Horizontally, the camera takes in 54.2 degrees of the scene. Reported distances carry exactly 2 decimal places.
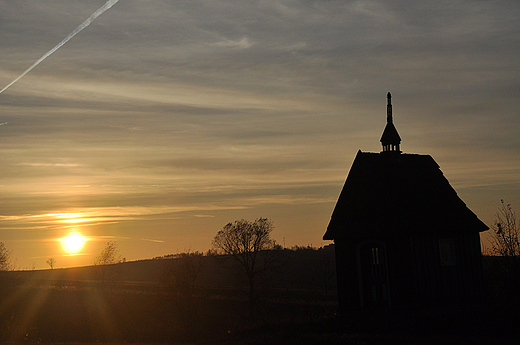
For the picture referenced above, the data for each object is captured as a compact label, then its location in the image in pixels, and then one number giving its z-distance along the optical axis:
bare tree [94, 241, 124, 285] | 103.97
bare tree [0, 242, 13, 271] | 97.99
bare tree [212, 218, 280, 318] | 59.44
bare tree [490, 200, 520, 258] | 32.41
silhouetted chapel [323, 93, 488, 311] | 24.48
